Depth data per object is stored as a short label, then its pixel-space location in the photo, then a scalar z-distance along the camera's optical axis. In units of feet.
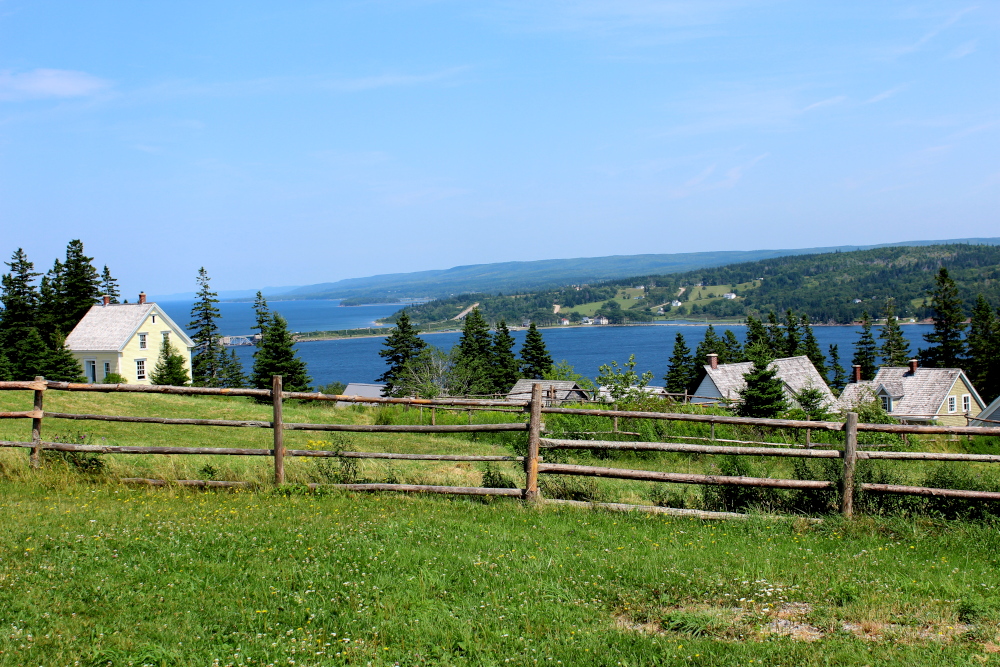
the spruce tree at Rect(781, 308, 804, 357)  289.94
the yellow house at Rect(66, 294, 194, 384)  182.29
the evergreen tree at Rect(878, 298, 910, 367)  304.50
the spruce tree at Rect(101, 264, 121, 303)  211.20
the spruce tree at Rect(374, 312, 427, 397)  232.53
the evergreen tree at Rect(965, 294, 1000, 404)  235.61
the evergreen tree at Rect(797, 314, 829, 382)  282.60
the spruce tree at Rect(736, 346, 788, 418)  118.93
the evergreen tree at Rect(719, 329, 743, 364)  278.05
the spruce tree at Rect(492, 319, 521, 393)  251.39
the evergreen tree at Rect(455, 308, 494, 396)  204.95
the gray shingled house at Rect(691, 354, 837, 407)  196.66
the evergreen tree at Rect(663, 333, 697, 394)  259.60
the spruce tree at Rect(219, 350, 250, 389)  237.57
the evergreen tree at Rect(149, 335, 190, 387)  181.98
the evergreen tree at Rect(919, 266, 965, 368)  266.57
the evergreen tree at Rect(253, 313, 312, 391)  183.83
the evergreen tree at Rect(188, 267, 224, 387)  237.45
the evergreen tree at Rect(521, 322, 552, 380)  263.90
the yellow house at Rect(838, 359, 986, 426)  198.59
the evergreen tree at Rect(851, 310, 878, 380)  297.74
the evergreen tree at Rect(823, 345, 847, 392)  285.43
